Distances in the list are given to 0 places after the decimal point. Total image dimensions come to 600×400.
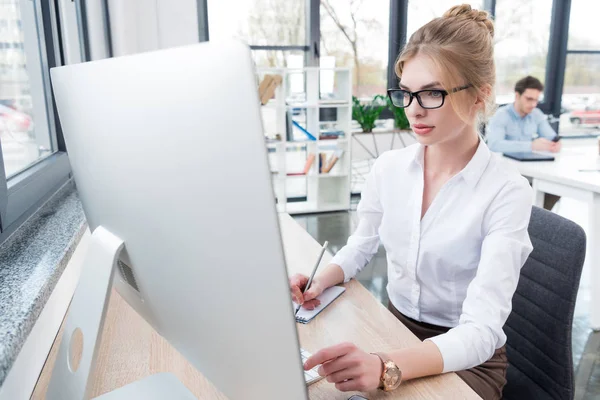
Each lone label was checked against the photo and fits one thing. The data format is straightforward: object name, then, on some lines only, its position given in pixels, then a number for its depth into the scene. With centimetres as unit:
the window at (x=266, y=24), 475
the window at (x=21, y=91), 143
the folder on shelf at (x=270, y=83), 409
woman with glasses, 100
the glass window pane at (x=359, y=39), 496
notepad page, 102
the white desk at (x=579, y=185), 239
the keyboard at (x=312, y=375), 80
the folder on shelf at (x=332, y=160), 466
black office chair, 107
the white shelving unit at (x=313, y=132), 438
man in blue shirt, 395
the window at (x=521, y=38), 541
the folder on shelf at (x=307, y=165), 456
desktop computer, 38
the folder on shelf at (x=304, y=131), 447
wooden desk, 79
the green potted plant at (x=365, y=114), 482
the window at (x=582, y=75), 570
